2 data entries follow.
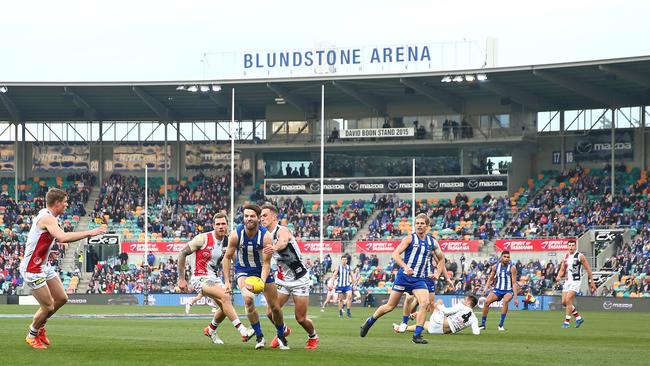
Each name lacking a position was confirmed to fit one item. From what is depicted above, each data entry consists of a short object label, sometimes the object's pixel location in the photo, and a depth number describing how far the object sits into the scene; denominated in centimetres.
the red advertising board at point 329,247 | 6662
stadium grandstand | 6425
